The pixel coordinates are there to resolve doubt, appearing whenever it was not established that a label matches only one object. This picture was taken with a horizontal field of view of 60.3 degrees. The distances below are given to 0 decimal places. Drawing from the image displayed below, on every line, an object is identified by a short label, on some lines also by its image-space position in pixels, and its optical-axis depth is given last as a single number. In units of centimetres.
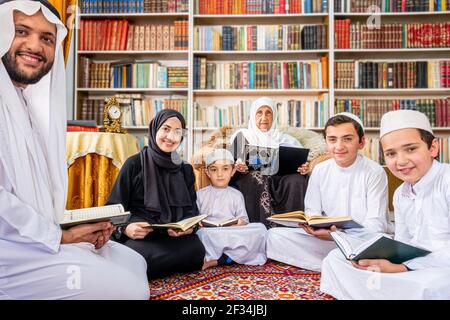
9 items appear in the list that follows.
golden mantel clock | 237
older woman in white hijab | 217
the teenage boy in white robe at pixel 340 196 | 174
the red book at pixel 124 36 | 348
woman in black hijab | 155
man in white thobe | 101
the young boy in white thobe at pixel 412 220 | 109
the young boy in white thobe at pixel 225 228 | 181
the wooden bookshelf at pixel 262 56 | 336
